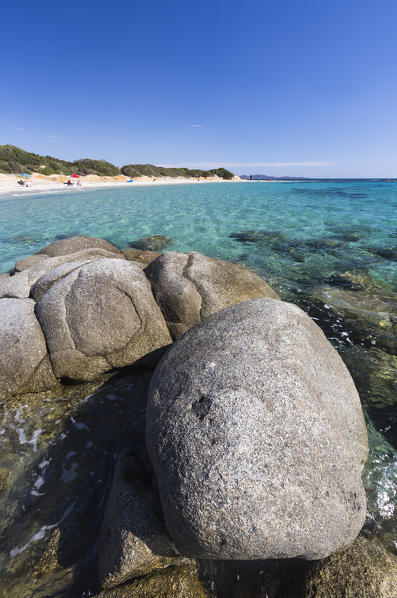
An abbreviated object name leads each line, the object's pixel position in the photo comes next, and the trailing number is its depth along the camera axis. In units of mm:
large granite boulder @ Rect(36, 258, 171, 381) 4195
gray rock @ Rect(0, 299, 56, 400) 4000
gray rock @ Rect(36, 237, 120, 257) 7277
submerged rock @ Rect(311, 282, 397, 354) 5688
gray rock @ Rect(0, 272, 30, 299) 5004
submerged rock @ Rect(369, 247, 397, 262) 10359
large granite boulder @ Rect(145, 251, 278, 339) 4617
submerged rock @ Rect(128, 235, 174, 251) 11362
